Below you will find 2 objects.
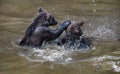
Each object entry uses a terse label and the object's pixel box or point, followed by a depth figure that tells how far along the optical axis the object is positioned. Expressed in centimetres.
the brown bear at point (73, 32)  1363
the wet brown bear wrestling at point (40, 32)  1374
